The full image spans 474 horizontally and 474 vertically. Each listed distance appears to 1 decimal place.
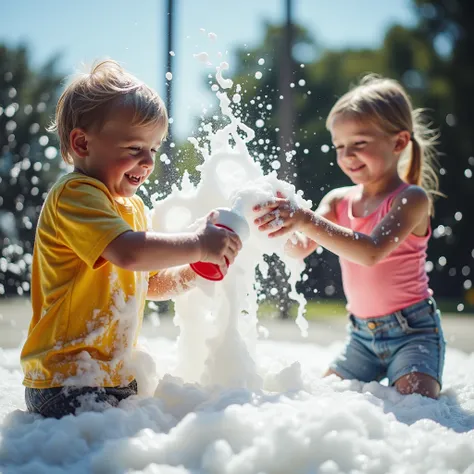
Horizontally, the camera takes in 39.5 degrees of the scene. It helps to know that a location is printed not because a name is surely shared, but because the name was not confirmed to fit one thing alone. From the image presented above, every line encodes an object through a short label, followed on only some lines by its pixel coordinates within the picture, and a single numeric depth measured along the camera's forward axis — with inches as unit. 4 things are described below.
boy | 77.0
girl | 108.5
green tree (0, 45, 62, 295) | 253.8
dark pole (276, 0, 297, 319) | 227.1
